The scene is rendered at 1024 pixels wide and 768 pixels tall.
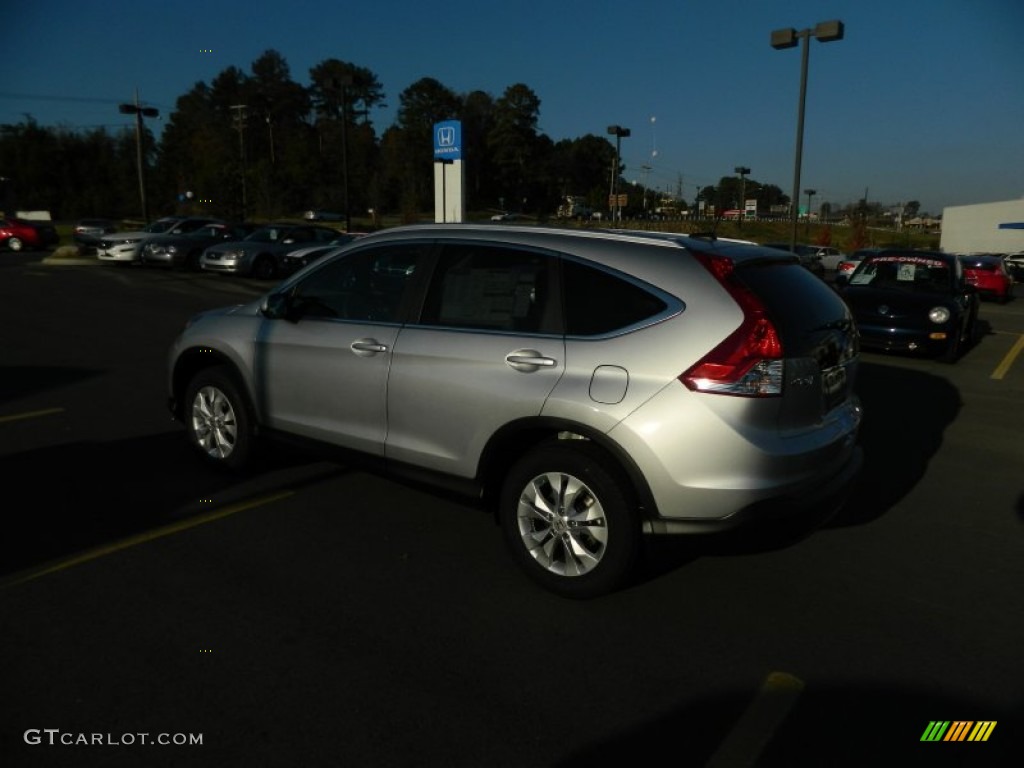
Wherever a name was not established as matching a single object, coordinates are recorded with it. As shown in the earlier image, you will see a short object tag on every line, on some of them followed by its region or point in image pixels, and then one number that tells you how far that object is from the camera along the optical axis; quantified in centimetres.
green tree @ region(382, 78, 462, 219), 7844
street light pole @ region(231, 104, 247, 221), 5673
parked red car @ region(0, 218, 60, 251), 3469
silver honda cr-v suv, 325
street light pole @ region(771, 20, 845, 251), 1997
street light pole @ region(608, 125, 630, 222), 3167
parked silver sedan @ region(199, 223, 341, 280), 2098
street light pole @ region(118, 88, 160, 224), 4428
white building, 5722
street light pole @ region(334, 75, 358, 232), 2742
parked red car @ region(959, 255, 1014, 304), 2267
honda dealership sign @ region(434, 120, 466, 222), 1805
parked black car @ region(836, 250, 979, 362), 1043
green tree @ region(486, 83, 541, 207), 11756
